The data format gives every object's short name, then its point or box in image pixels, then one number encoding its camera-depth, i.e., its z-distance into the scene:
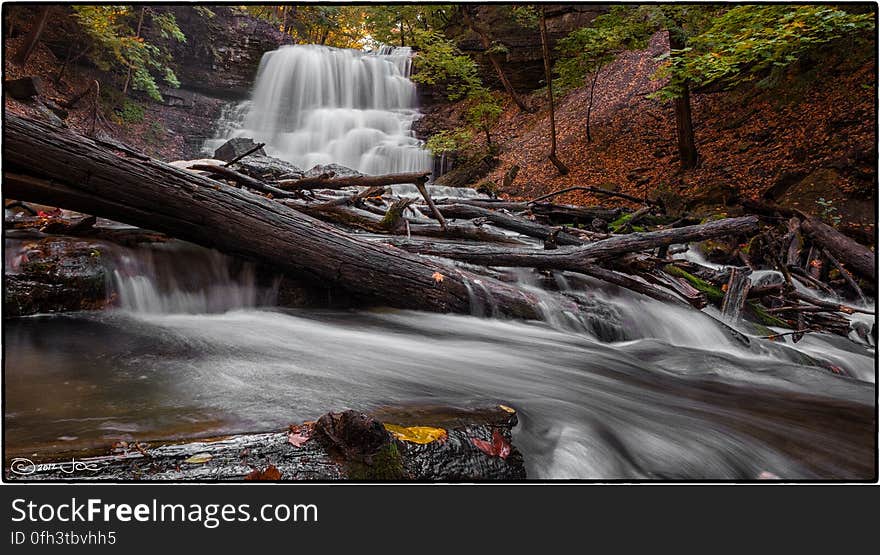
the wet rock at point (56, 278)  3.16
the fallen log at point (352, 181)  4.82
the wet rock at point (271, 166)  10.45
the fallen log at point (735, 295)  4.54
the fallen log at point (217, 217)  3.05
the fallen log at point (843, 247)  5.27
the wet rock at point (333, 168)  11.46
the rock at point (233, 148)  14.32
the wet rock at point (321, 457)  1.28
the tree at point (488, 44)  15.91
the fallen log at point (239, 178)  5.31
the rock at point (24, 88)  10.31
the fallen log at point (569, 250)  4.31
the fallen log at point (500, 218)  6.67
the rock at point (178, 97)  17.86
